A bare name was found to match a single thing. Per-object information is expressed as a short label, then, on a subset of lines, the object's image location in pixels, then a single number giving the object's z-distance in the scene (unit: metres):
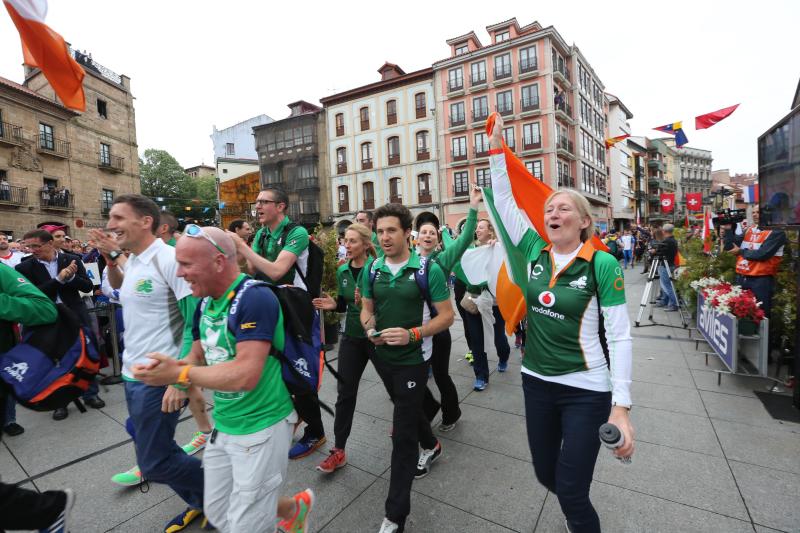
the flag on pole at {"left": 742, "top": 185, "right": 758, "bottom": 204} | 9.85
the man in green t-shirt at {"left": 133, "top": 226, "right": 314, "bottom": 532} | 1.79
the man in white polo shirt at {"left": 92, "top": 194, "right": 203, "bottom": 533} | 2.33
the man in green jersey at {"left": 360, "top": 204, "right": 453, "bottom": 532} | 2.44
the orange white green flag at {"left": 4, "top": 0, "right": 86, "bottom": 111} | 3.18
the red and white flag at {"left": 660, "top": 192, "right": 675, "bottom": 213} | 20.41
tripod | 7.99
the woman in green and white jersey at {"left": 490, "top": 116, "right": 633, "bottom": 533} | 1.91
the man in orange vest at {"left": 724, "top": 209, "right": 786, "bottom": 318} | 5.29
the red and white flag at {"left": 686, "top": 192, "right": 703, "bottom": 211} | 17.70
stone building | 20.87
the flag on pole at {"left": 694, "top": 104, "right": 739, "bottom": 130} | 11.17
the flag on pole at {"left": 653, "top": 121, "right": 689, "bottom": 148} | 14.42
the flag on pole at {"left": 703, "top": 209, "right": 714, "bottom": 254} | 8.21
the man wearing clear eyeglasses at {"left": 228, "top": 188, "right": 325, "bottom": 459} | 3.29
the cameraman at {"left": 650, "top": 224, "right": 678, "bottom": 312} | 8.78
